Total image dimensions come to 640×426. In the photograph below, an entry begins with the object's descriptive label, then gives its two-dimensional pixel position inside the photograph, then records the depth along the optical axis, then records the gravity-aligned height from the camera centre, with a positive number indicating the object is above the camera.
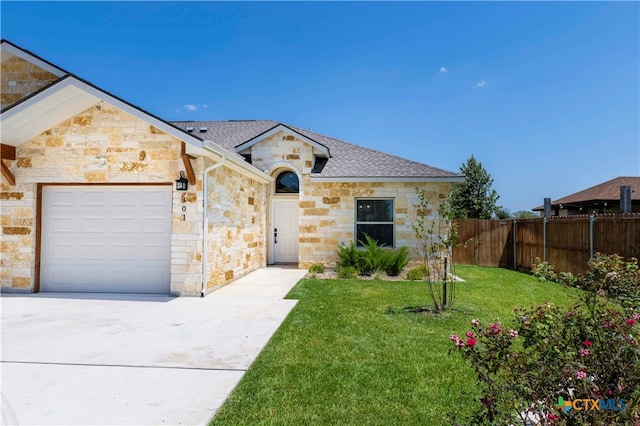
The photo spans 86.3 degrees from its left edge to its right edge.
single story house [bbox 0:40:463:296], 7.49 +0.53
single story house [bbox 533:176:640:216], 19.92 +1.24
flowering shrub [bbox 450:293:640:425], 1.96 -0.94
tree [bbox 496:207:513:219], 28.71 +0.49
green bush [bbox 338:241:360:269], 10.76 -1.23
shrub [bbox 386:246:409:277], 10.59 -1.38
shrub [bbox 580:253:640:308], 2.67 -0.51
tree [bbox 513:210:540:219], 37.28 +0.64
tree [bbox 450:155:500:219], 27.22 +1.79
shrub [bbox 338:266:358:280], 10.18 -1.67
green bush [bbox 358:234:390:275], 10.53 -1.31
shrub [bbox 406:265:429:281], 10.02 -1.66
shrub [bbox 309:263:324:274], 10.77 -1.64
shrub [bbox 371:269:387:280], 10.09 -1.71
